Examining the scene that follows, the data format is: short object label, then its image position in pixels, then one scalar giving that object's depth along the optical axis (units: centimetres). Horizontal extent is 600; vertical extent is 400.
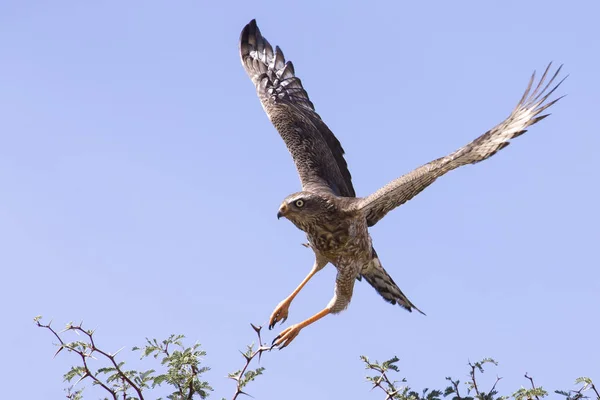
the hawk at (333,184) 1509
